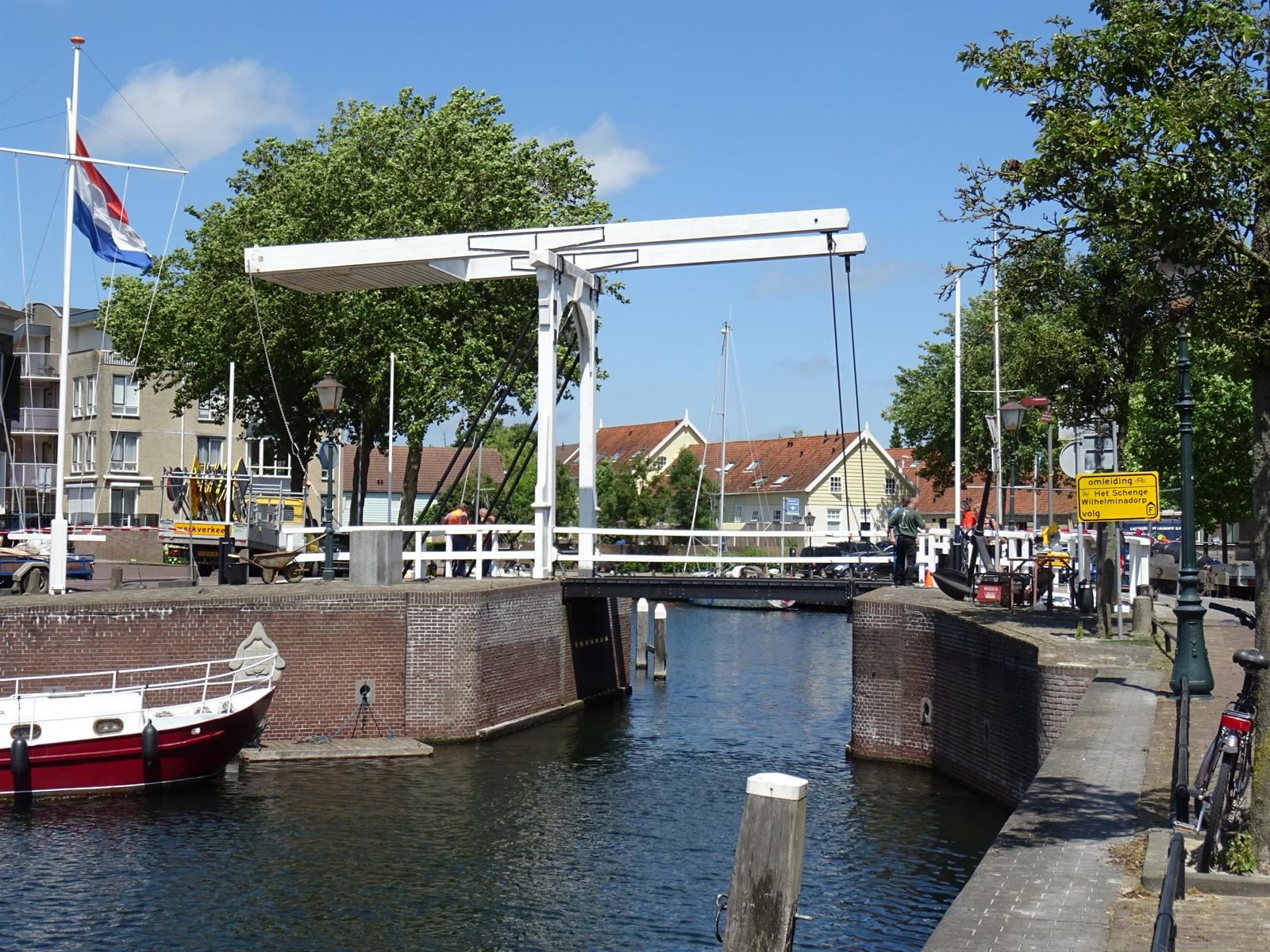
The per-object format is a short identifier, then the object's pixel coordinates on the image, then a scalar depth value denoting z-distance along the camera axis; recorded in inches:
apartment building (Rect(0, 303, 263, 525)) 2142.0
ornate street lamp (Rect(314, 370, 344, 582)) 763.4
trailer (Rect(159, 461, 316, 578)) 981.2
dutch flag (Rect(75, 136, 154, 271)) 868.6
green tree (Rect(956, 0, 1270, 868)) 261.0
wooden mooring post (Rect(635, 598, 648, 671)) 1135.6
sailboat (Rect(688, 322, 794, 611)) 2014.0
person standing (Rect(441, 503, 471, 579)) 913.4
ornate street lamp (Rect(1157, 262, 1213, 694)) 398.9
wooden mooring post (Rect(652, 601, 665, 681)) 1099.9
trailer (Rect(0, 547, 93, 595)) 832.3
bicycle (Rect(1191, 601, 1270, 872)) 256.5
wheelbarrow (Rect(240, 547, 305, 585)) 820.6
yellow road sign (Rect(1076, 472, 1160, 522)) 520.1
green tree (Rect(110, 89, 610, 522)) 1259.2
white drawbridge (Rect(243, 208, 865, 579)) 773.9
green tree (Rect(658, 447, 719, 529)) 2440.9
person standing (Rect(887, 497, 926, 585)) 815.7
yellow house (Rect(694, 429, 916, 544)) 2746.1
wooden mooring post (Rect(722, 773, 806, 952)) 274.4
